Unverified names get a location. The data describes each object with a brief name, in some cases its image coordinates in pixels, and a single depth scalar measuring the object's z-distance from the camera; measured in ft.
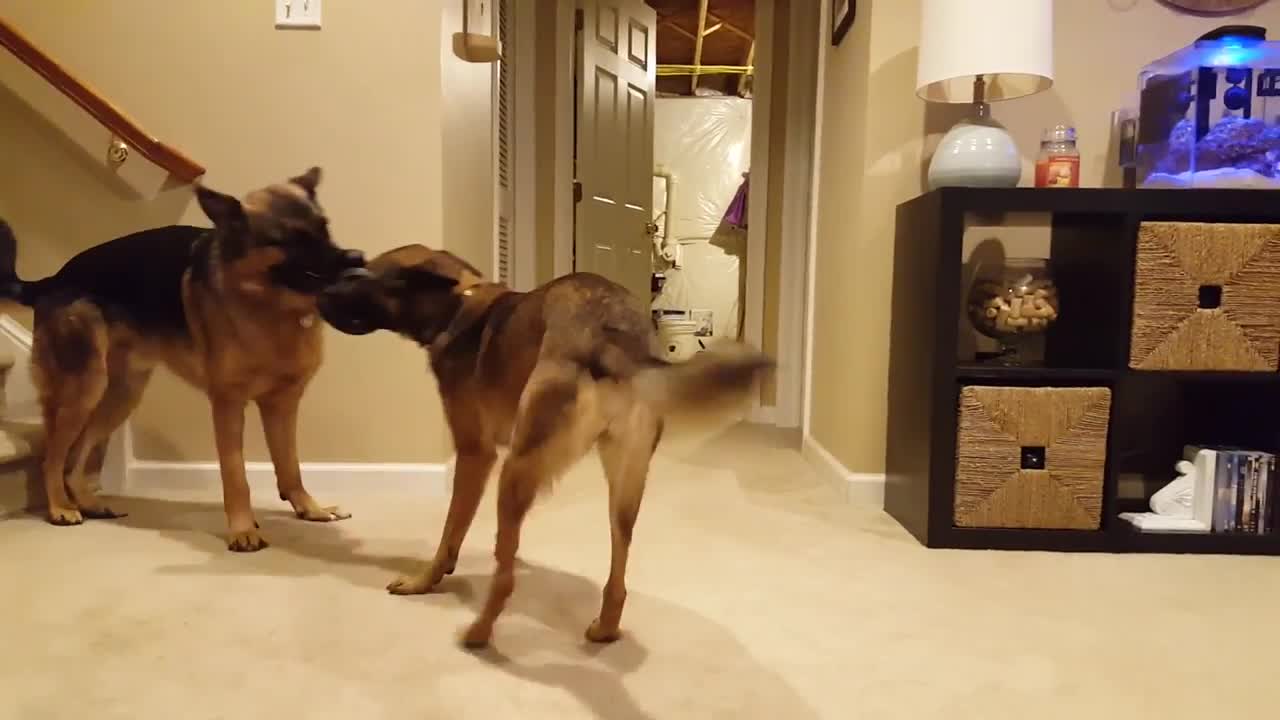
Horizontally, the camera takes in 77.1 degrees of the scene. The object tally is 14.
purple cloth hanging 16.55
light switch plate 6.84
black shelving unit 5.79
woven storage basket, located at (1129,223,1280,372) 5.76
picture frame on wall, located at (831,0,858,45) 7.75
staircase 6.18
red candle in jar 6.38
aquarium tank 6.19
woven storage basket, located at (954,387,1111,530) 5.82
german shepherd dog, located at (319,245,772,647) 3.56
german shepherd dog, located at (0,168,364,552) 5.08
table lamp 5.84
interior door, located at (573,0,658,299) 12.37
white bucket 16.67
